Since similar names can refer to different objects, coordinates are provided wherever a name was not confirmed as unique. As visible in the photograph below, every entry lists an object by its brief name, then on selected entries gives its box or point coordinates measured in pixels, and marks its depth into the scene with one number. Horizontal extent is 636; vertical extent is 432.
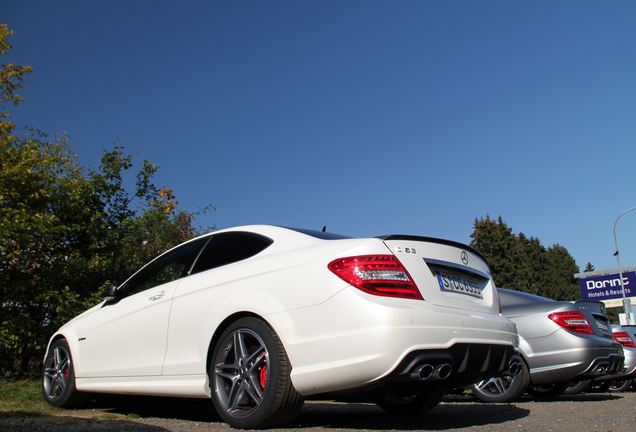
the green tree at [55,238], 8.95
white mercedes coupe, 2.86
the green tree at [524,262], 55.84
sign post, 35.19
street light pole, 27.05
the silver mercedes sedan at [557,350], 5.80
